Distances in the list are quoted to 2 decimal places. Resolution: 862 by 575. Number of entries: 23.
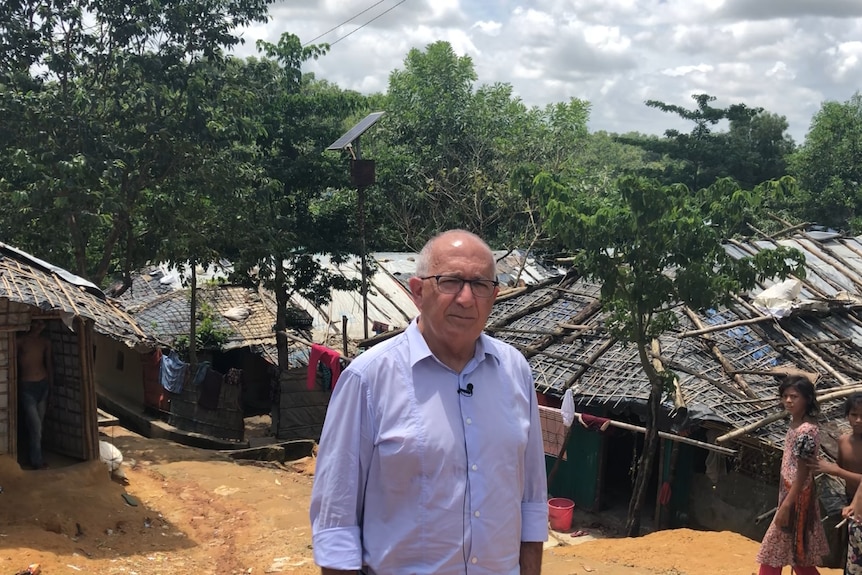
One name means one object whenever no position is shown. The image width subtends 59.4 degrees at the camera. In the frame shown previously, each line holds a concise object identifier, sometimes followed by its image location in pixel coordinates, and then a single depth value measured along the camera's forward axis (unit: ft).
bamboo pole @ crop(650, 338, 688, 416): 28.66
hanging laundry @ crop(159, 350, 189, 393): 45.37
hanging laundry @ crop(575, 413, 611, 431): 29.40
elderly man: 6.95
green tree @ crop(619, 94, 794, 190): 90.48
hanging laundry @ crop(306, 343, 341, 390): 38.25
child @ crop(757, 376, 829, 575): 15.75
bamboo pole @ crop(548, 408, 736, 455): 25.55
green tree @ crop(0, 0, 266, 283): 34.42
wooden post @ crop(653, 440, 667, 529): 31.30
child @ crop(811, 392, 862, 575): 15.31
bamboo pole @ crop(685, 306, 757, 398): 30.58
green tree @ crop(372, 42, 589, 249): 67.10
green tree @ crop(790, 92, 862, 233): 81.82
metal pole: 42.80
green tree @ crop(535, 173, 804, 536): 25.21
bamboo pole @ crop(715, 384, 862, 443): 24.91
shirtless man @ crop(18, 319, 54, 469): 25.20
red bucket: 31.76
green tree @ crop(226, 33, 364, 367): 42.27
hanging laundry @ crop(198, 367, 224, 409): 45.38
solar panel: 39.83
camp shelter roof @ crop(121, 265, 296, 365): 52.42
